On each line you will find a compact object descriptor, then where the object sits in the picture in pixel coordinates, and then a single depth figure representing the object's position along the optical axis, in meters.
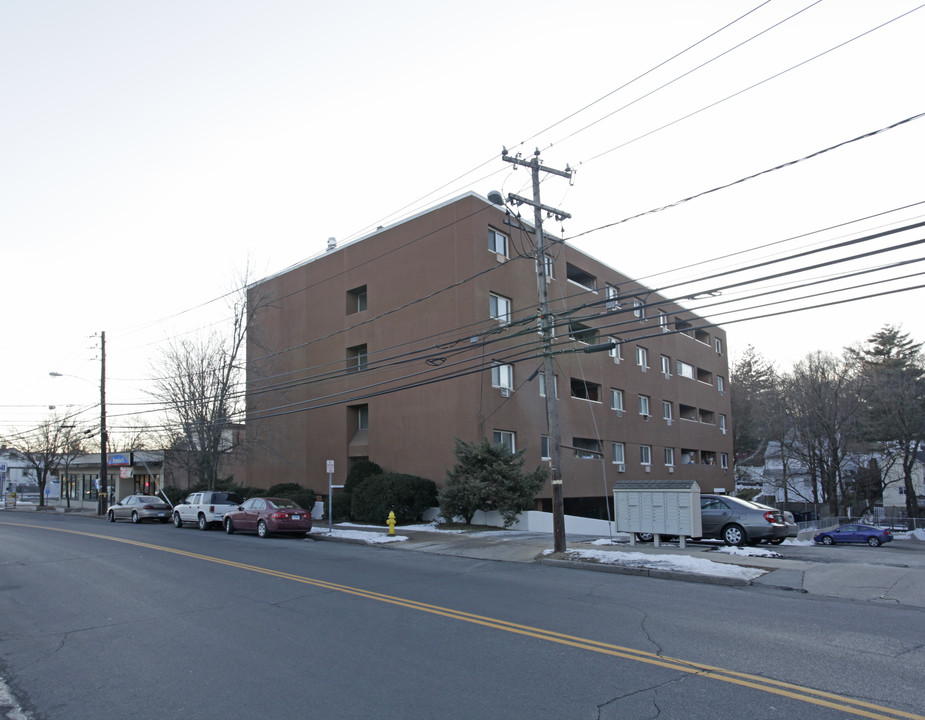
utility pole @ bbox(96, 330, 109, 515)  37.25
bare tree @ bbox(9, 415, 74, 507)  51.19
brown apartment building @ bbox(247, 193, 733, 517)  26.22
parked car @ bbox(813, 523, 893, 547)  30.34
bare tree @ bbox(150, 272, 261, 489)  33.19
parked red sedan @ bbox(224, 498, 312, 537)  21.83
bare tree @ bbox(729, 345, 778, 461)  69.94
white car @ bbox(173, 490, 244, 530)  25.59
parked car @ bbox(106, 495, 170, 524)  30.89
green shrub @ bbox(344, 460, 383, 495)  27.52
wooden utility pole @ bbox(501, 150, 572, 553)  16.25
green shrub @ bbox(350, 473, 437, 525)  24.62
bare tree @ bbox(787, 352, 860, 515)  43.47
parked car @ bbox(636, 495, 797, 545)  17.25
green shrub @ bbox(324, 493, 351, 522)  26.98
